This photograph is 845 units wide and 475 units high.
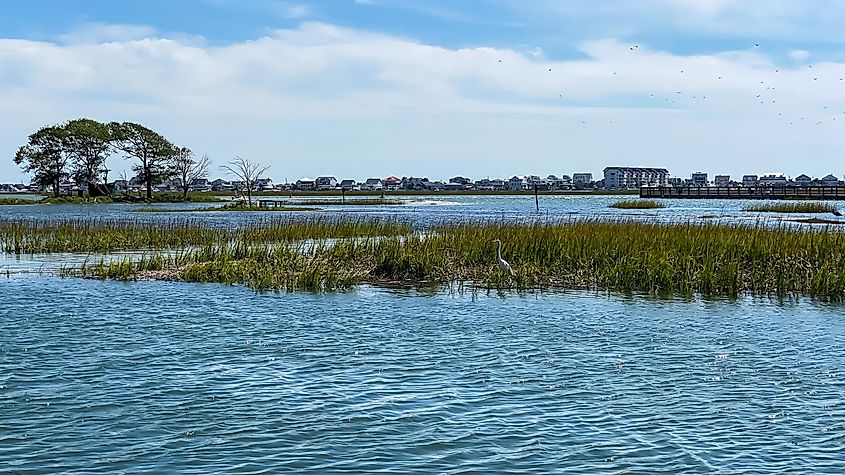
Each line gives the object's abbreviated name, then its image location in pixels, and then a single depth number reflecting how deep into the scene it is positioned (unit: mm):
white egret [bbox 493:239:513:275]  23223
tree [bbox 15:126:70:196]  97562
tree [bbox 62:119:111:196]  97312
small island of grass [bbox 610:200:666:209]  86312
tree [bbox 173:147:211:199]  104125
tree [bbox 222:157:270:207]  95562
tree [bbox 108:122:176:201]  99250
